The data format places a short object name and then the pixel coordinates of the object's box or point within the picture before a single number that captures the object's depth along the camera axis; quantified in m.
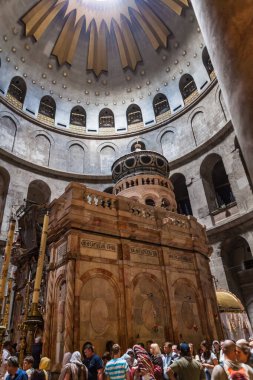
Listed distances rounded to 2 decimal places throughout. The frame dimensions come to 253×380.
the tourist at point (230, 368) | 3.39
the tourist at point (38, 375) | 4.10
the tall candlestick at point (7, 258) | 5.08
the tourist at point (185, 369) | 4.10
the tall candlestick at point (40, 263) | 5.49
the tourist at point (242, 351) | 3.79
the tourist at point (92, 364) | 4.93
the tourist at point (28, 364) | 4.97
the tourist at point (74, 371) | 4.02
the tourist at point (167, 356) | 6.20
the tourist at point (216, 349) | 7.33
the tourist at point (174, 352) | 6.18
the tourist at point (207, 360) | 6.28
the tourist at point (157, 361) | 5.28
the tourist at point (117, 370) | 4.66
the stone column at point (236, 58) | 1.79
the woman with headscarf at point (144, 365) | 4.32
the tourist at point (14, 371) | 4.30
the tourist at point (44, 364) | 5.40
